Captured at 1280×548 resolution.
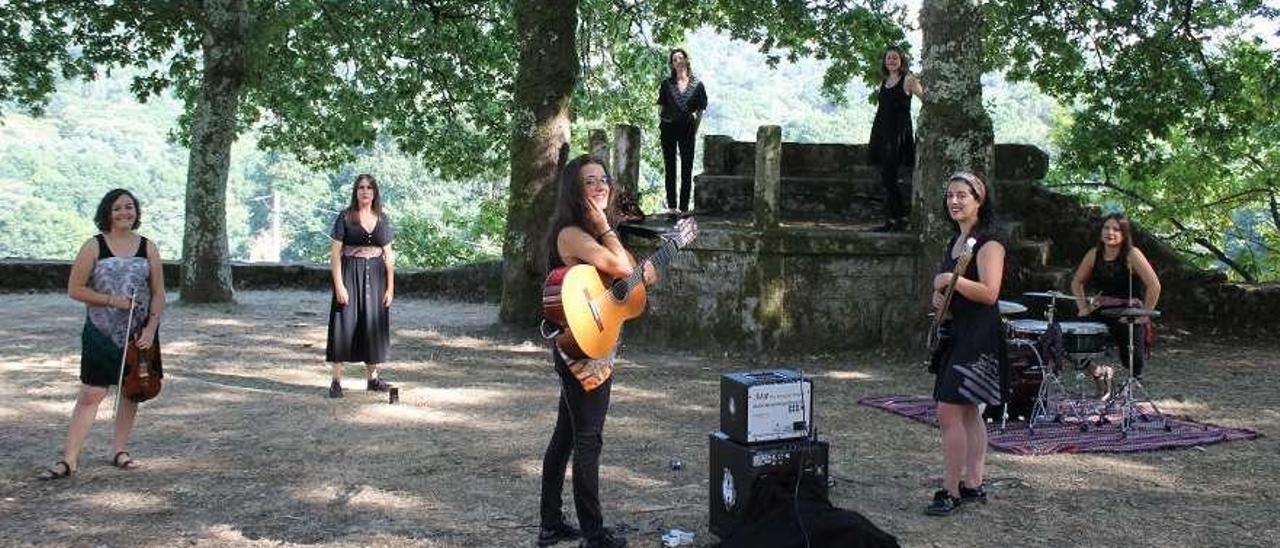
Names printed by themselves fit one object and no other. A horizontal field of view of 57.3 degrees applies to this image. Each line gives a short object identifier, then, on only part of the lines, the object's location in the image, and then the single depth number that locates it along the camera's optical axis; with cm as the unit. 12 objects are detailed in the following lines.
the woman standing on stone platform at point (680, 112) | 1264
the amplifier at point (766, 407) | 517
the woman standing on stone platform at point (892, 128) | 1175
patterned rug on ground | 745
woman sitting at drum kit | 865
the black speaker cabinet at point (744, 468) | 511
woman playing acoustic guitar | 496
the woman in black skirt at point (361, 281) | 884
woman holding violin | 635
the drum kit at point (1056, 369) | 765
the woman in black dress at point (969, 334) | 559
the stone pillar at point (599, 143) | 1228
